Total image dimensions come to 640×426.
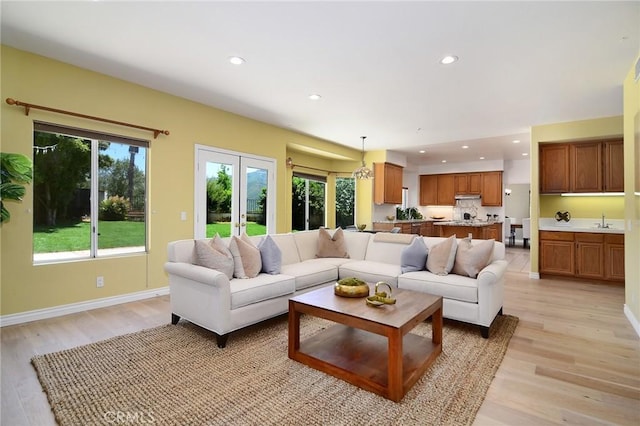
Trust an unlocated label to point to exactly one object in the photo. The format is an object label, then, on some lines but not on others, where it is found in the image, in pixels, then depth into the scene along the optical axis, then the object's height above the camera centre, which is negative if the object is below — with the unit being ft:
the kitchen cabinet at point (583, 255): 16.94 -2.27
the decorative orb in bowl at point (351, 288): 8.61 -2.03
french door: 16.28 +1.26
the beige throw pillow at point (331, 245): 14.79 -1.41
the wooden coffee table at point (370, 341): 6.61 -3.49
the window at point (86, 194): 11.60 +0.89
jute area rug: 5.98 -3.80
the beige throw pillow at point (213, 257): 9.98 -1.33
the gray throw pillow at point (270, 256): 11.34 -1.49
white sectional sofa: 9.04 -2.38
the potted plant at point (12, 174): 9.31 +1.30
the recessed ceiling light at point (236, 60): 10.86 +5.51
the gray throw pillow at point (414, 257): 11.93 -1.60
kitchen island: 26.55 -1.21
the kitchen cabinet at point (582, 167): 17.65 +2.83
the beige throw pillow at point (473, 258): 10.84 -1.52
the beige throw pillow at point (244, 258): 10.57 -1.49
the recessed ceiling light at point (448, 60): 10.51 +5.32
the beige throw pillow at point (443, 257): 11.27 -1.53
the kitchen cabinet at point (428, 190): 34.01 +2.77
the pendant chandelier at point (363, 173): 22.11 +3.01
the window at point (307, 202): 26.02 +1.16
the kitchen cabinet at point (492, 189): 30.14 +2.55
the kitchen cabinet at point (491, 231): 27.32 -1.42
